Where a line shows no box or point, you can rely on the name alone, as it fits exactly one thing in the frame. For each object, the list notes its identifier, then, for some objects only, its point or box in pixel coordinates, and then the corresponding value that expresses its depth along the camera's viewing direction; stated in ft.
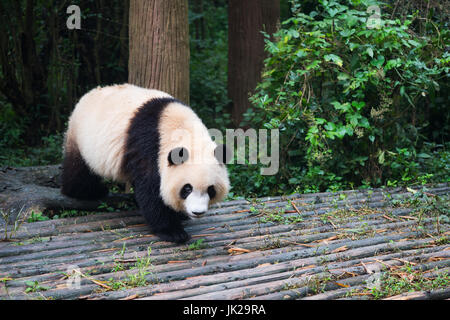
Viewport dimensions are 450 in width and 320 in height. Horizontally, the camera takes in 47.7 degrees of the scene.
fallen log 15.34
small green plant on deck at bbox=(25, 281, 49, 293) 10.23
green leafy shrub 17.08
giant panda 12.68
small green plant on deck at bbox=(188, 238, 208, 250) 13.01
